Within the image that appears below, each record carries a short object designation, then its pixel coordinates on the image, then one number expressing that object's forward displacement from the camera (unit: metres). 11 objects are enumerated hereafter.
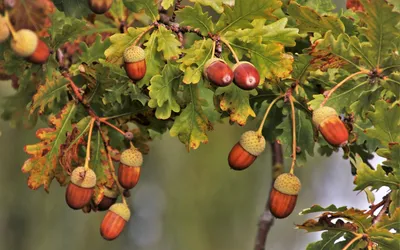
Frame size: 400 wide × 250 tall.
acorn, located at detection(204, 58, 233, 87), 3.56
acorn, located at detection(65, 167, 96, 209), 3.95
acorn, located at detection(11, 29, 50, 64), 2.89
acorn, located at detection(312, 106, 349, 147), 3.65
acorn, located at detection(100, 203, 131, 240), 4.15
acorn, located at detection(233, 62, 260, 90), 3.55
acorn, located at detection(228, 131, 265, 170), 3.95
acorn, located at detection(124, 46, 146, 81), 3.81
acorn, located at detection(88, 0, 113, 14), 3.29
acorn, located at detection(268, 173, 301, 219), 3.88
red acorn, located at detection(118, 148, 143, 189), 4.14
